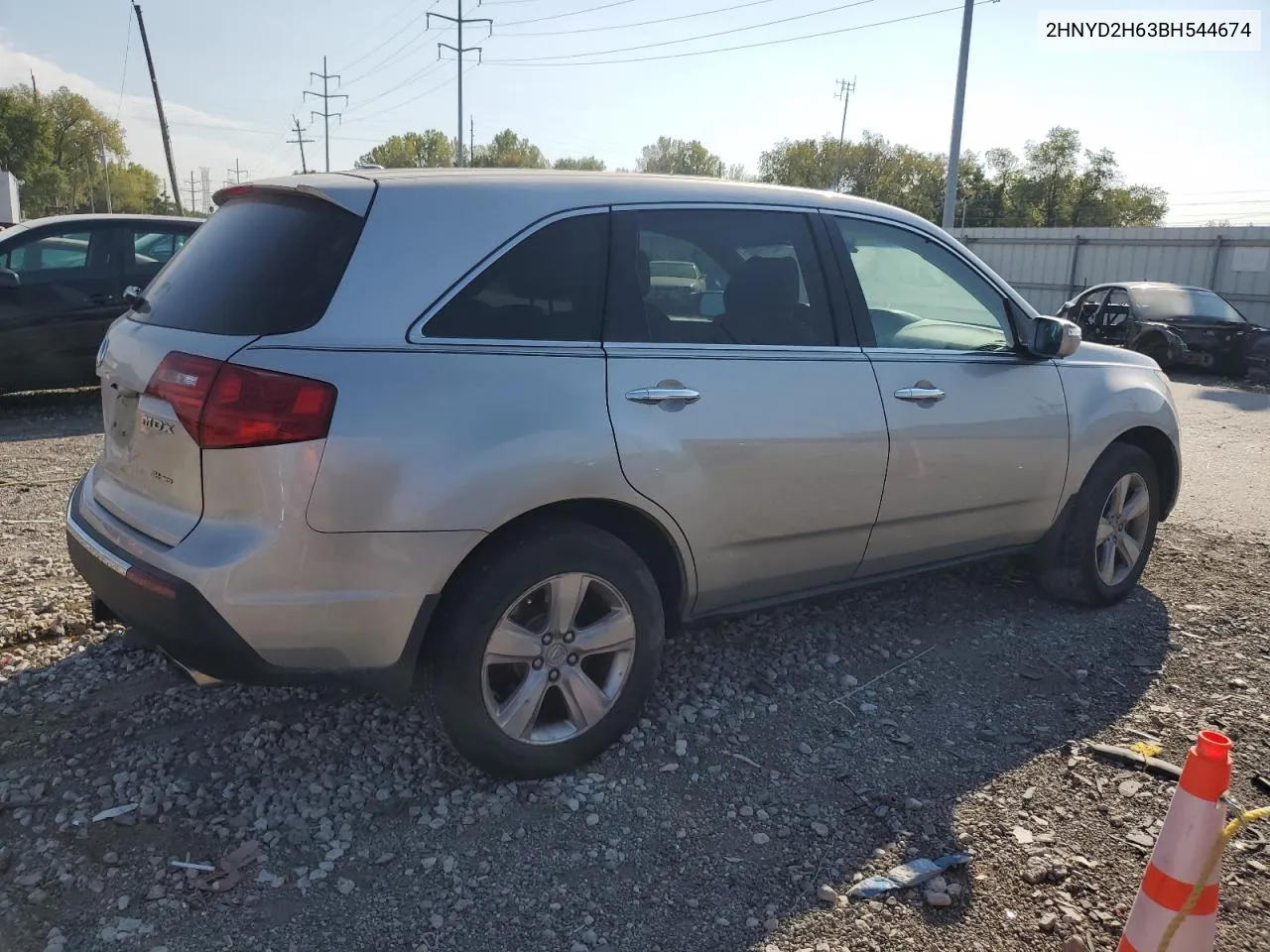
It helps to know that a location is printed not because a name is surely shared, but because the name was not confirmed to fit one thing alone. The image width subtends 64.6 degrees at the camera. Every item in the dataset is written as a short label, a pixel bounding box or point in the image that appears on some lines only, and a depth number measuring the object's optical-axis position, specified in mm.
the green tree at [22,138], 69500
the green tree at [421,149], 95688
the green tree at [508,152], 81750
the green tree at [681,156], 96438
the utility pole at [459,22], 54794
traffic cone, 2207
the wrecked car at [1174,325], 15703
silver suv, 2670
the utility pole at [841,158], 83375
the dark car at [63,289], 8516
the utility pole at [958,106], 23531
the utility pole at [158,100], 36906
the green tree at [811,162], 86438
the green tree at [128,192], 93188
